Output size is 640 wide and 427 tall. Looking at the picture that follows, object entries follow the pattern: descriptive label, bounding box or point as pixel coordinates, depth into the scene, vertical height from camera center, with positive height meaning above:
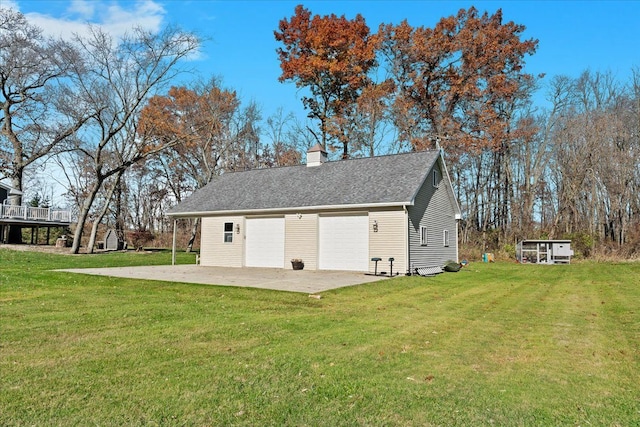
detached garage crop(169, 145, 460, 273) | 14.34 +0.93
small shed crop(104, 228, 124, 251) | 27.29 -0.29
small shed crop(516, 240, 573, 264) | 21.44 -0.56
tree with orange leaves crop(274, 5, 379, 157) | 26.02 +11.45
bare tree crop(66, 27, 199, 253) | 21.73 +8.83
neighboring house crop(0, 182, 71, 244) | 25.20 +1.26
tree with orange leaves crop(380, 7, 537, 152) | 24.73 +10.09
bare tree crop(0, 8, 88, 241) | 22.66 +8.77
